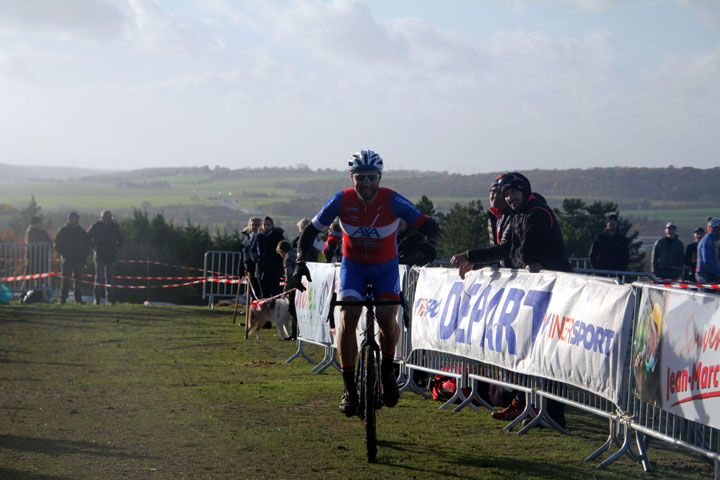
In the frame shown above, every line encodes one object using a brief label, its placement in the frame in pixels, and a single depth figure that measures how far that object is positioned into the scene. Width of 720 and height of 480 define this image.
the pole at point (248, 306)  17.58
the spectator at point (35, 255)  25.34
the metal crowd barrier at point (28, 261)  25.34
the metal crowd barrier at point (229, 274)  26.09
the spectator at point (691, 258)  19.76
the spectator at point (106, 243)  23.50
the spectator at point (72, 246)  23.81
